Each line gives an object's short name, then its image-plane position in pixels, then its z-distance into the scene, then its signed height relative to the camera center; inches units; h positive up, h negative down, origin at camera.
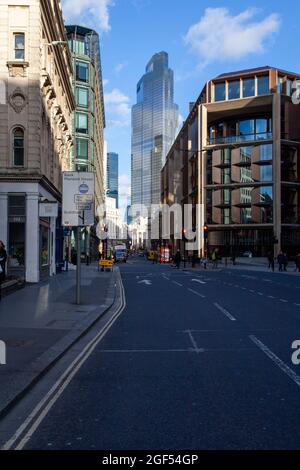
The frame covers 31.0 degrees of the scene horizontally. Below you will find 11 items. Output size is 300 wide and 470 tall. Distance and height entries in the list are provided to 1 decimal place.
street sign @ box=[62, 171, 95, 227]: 658.8 +55.0
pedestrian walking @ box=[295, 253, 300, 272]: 1737.2 -60.3
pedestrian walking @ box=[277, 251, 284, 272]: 1876.5 -61.2
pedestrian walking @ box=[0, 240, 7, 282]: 654.8 -19.6
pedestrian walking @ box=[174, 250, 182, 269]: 2041.1 -62.0
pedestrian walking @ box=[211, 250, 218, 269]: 1992.6 -53.3
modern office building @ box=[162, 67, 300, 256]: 3110.2 +481.0
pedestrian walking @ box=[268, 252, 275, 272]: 1901.3 -58.0
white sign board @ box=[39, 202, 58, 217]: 997.2 +63.2
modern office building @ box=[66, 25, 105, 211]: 2768.2 +746.2
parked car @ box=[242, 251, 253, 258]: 3119.3 -67.4
